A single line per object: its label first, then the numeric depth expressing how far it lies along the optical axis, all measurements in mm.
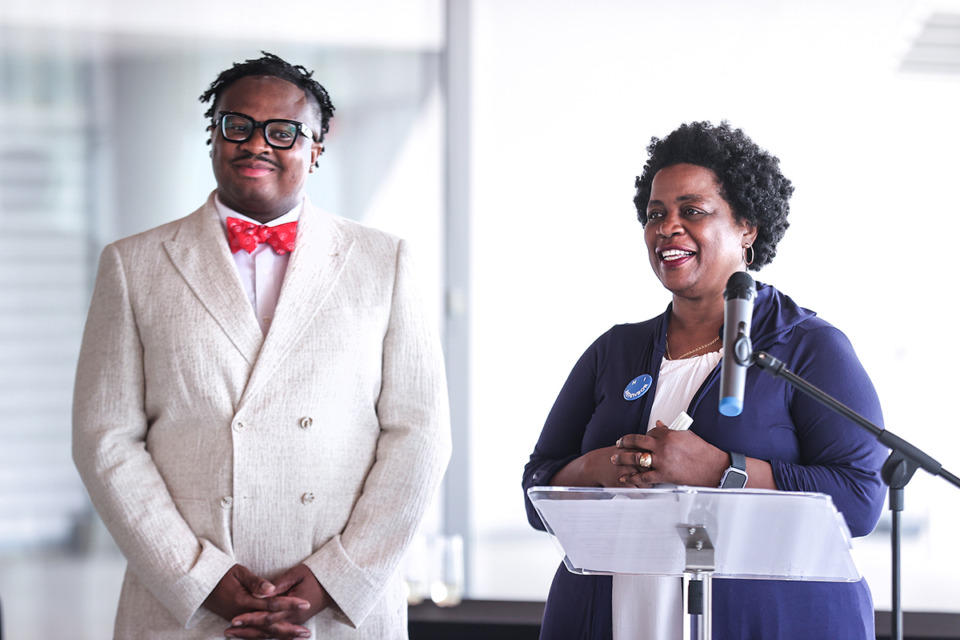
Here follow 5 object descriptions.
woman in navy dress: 5697
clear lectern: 5386
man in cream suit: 5836
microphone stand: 5453
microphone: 5423
